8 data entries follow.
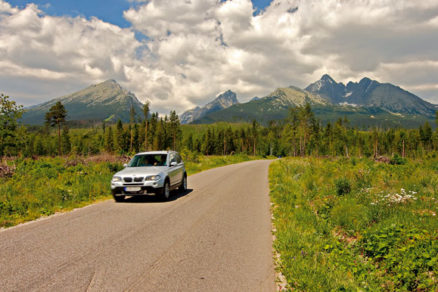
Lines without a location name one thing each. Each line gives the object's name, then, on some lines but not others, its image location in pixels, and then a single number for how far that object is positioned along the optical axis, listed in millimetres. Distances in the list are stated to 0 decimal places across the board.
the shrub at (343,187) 10242
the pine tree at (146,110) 71750
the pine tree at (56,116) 62062
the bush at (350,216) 6652
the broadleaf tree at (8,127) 24562
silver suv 10352
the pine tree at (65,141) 99019
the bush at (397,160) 17947
